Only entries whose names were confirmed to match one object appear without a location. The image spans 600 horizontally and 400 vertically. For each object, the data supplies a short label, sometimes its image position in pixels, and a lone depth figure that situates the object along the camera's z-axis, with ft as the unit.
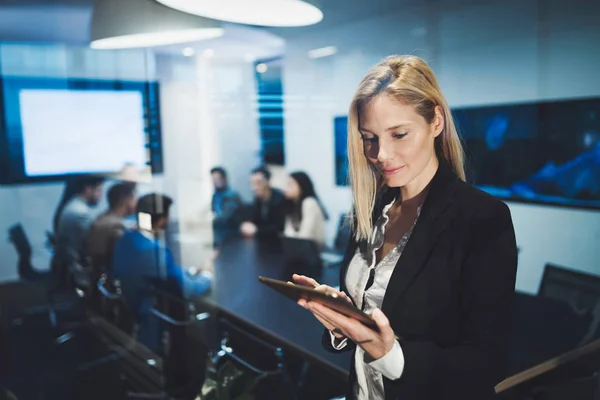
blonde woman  2.96
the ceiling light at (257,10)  5.31
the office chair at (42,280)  8.95
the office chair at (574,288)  7.04
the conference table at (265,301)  5.89
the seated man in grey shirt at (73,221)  9.00
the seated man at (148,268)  8.63
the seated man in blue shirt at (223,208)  9.77
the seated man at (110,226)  8.91
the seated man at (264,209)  9.76
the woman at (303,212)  9.22
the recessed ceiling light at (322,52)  10.10
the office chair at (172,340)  8.68
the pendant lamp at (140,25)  7.70
